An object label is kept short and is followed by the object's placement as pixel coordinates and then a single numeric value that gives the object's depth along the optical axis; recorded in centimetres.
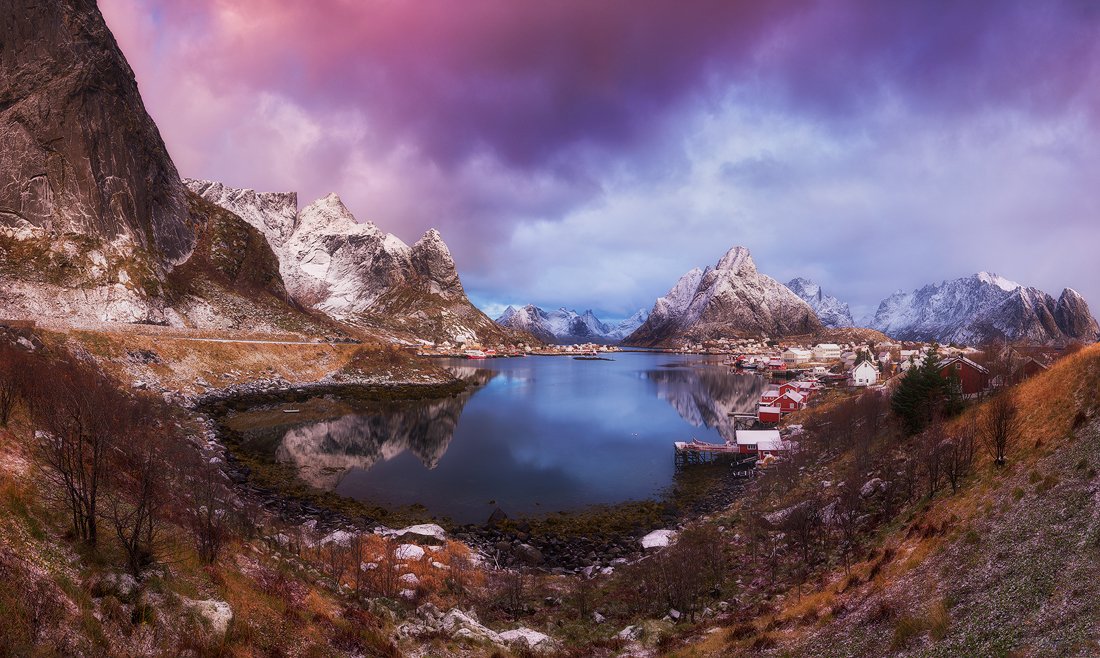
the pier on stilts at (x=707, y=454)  5653
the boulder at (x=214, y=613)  1217
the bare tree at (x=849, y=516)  2446
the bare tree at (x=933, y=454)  2501
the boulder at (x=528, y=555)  3047
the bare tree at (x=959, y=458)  2366
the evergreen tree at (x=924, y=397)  3850
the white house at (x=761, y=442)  5547
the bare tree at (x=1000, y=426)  2319
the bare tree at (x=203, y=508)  1584
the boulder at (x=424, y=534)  3043
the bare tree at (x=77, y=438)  1295
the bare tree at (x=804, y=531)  2473
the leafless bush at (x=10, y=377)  1817
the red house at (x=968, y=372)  4703
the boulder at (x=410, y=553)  2642
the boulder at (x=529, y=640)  1838
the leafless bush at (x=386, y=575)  2127
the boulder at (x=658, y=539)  3209
